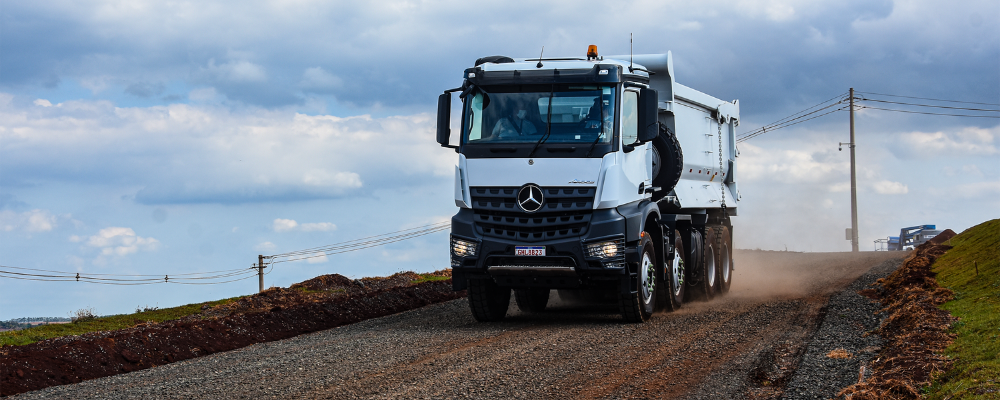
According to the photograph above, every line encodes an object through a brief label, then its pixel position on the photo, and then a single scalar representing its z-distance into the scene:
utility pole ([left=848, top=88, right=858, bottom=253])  48.69
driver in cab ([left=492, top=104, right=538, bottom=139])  12.10
